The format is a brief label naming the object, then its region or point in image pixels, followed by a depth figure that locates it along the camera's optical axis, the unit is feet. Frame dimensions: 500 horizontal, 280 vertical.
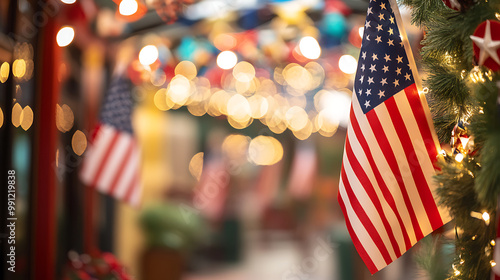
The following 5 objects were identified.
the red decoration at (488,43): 7.43
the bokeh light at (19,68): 10.43
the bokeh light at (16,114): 10.43
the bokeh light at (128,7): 11.19
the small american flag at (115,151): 11.98
